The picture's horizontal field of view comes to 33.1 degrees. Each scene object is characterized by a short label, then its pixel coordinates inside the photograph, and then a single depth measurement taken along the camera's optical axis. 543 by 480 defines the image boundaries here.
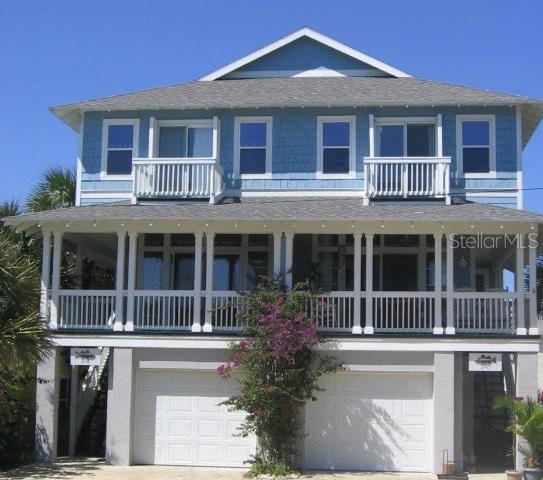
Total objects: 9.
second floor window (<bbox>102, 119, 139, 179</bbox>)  23.91
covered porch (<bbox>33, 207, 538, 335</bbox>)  20.34
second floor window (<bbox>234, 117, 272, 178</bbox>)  23.56
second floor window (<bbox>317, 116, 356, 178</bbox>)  23.30
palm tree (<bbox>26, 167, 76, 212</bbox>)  26.81
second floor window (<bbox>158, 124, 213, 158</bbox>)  23.88
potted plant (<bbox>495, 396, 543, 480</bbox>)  18.23
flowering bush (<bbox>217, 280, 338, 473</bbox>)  19.16
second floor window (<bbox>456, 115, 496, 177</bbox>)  22.97
